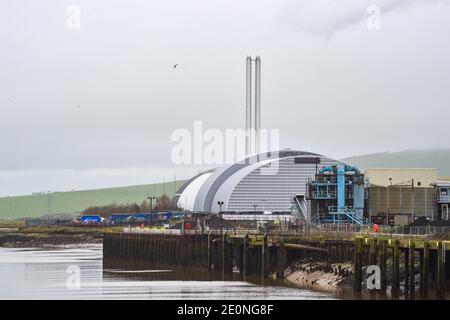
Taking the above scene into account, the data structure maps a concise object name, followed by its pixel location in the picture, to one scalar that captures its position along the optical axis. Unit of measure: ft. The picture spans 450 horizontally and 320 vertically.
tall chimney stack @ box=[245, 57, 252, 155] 550.07
